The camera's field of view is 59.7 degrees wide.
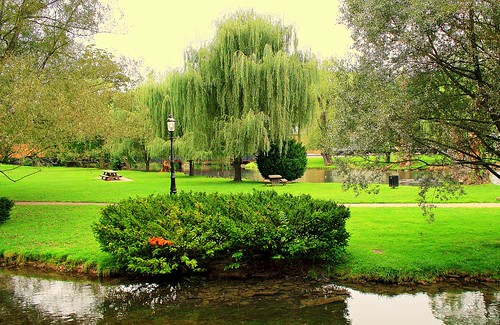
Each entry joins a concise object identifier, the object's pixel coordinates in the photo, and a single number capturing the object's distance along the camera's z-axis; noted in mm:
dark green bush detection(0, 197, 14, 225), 12666
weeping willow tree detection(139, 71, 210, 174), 28792
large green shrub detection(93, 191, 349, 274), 7812
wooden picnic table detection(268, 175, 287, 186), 22964
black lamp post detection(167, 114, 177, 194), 15633
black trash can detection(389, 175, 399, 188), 20288
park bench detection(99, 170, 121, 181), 28412
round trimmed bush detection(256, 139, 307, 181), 25141
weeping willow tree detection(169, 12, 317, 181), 22062
